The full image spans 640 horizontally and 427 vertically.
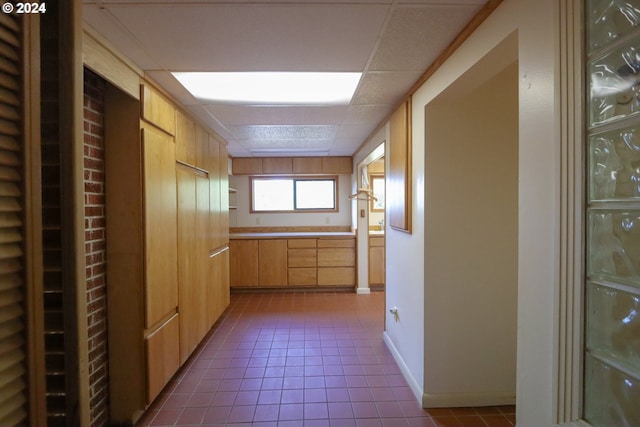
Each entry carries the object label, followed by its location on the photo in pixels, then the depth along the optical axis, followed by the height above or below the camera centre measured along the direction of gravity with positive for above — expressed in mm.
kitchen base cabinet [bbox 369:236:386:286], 4938 -833
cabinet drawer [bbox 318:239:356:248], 4898 -568
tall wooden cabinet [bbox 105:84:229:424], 1800 -227
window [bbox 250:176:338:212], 5480 +255
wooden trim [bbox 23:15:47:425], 691 -21
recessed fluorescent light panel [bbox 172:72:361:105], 1973 +840
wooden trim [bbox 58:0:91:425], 773 +24
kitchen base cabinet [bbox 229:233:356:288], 4855 -845
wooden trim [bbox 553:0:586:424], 853 -26
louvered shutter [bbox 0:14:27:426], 654 -56
